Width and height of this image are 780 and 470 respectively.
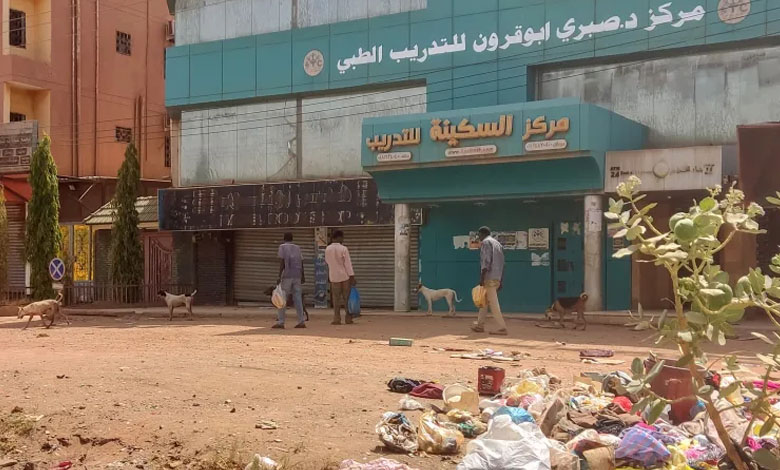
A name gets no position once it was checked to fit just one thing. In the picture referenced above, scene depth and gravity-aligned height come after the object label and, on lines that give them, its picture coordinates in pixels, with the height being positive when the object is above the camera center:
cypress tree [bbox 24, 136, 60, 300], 23.69 +0.32
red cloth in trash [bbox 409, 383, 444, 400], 7.22 -1.39
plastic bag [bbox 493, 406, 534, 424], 5.64 -1.25
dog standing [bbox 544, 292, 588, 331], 14.70 -1.32
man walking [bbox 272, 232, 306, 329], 14.41 -0.61
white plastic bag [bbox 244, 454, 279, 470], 5.30 -1.49
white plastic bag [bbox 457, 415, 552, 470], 4.76 -1.27
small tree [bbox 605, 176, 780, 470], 3.54 -0.21
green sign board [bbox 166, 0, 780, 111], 17.66 +4.63
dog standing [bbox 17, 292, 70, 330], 15.99 -1.49
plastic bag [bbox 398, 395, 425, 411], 6.61 -1.38
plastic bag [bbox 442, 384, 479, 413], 6.58 -1.34
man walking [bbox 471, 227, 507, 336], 13.13 -0.51
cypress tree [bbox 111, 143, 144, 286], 24.48 +0.18
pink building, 28.47 +5.12
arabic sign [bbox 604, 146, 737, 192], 15.97 +1.35
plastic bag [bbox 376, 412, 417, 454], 5.60 -1.39
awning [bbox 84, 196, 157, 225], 25.98 +0.69
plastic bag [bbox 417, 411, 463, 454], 5.61 -1.41
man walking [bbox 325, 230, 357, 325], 14.71 -0.55
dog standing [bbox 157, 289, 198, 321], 18.69 -1.52
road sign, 22.14 -0.92
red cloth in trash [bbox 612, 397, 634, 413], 6.53 -1.36
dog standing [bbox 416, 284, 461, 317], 18.33 -1.36
